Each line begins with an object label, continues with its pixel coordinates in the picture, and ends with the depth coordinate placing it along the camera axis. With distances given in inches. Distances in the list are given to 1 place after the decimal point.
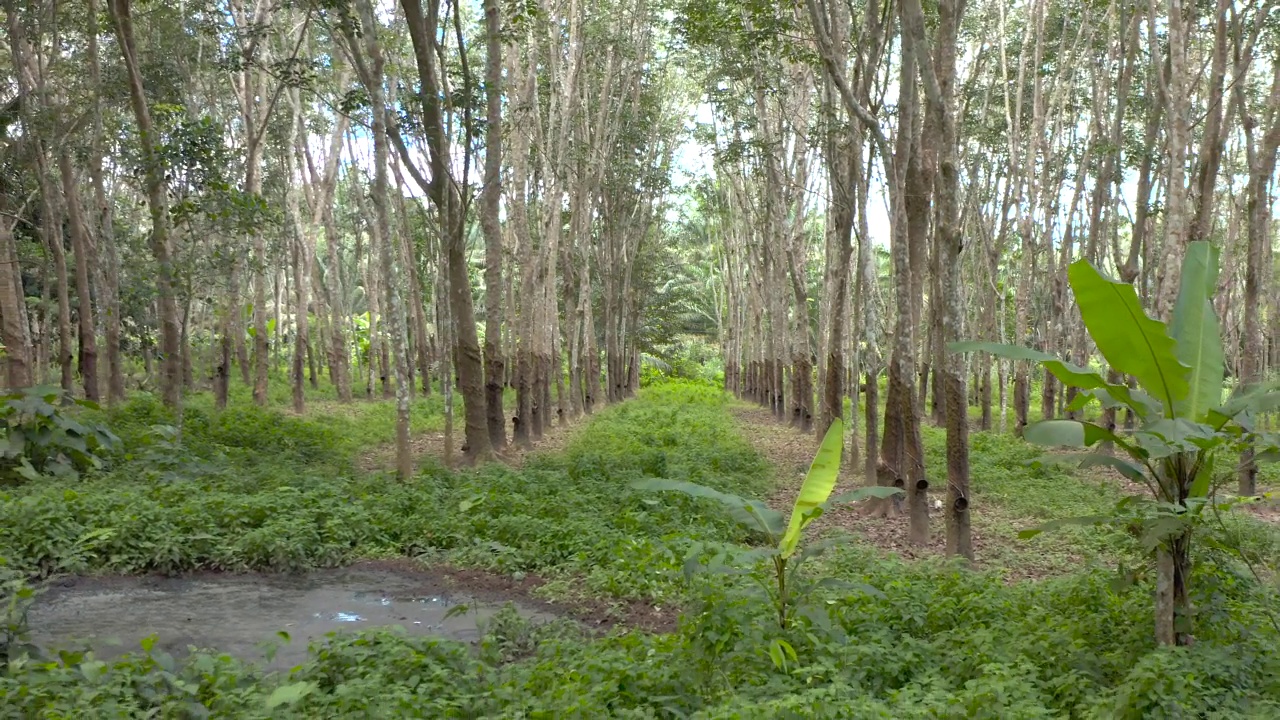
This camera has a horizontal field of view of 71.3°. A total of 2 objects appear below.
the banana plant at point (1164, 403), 160.7
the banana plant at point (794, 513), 195.2
